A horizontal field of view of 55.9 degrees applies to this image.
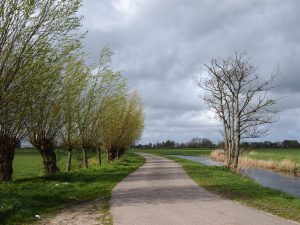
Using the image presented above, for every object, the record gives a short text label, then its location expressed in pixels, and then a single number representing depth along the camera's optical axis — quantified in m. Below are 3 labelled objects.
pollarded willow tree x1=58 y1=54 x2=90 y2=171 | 15.43
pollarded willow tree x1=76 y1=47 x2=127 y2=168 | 18.71
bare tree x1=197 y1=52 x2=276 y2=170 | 20.23
